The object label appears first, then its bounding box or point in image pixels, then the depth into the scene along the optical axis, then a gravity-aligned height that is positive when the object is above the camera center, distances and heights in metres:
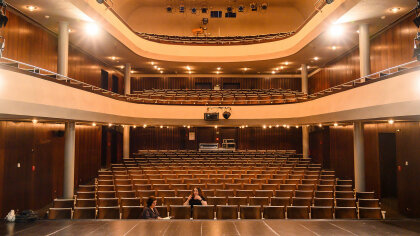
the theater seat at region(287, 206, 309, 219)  6.63 -1.71
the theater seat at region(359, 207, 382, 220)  6.72 -1.76
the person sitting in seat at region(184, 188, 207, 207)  7.06 -1.50
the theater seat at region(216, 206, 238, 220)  6.47 -1.65
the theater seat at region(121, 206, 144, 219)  6.61 -1.67
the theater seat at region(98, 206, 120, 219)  6.70 -1.71
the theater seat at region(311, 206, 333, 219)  6.55 -1.69
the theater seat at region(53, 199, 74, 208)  7.17 -1.58
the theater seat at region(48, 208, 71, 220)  6.44 -1.65
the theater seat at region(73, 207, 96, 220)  6.61 -1.68
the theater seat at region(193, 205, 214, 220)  6.46 -1.64
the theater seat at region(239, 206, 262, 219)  6.48 -1.66
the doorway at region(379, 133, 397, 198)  11.69 -1.13
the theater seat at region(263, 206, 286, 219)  6.65 -1.70
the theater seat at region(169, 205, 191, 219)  6.58 -1.67
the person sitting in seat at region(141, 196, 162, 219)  6.08 -1.53
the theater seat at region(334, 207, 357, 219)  6.54 -1.71
